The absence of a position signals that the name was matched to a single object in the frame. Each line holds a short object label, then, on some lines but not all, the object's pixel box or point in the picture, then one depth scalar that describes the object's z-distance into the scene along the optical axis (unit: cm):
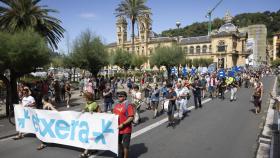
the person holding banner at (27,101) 633
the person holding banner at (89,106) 505
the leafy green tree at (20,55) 878
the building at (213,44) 6638
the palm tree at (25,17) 1359
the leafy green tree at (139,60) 3826
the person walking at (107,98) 893
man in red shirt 447
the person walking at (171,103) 754
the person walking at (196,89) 1075
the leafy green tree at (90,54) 1589
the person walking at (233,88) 1327
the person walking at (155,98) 917
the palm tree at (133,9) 2688
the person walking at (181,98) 864
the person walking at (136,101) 804
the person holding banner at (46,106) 570
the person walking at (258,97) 978
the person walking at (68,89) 1177
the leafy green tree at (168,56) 2765
